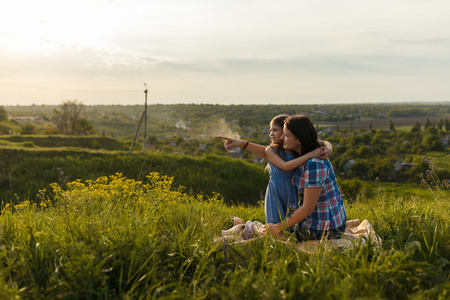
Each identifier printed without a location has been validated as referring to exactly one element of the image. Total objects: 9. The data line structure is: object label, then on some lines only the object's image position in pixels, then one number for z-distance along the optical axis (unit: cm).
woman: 361
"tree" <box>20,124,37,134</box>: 5338
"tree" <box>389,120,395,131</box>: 10340
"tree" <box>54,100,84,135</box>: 5866
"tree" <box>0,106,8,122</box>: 6650
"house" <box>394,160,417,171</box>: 6550
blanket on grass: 350
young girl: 397
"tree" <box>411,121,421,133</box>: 9910
